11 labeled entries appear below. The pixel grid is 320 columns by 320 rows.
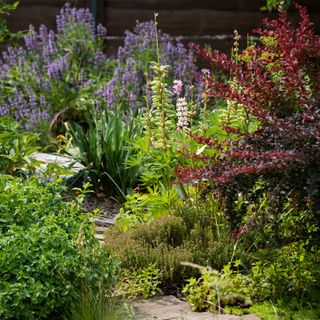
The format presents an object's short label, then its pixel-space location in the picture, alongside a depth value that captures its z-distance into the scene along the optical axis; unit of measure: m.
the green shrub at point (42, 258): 3.66
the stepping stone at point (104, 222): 5.91
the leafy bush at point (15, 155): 5.93
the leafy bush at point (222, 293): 4.15
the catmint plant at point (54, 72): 8.20
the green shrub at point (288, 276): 4.25
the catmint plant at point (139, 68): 7.91
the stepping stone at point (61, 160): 6.52
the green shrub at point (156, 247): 4.54
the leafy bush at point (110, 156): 6.39
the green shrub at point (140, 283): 4.35
